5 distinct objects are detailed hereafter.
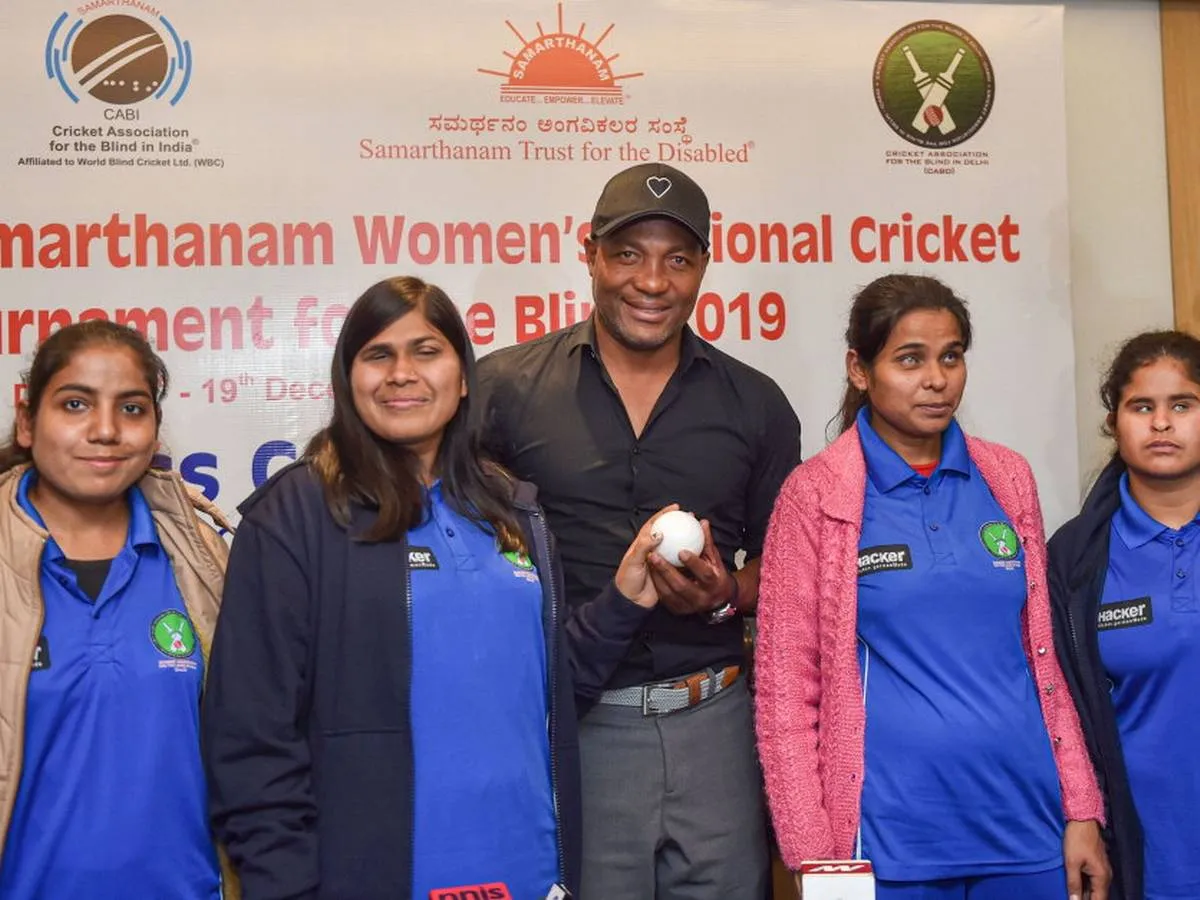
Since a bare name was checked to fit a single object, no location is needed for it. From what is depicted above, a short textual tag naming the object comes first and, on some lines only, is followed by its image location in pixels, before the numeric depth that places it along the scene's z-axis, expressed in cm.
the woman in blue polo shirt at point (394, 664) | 189
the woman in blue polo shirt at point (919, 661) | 221
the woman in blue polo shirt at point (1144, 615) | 238
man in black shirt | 249
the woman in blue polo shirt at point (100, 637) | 194
